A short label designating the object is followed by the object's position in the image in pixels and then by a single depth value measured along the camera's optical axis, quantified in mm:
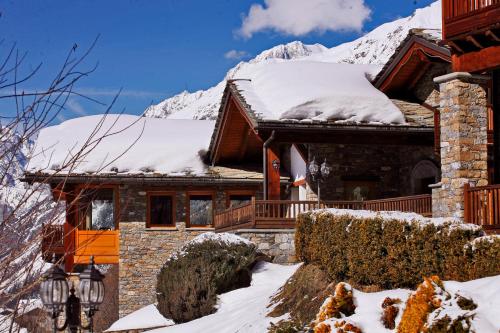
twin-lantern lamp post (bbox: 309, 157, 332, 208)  21266
